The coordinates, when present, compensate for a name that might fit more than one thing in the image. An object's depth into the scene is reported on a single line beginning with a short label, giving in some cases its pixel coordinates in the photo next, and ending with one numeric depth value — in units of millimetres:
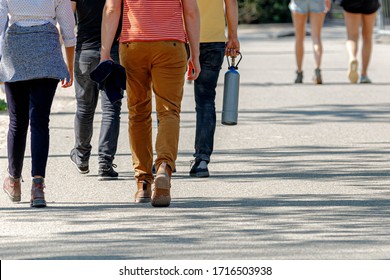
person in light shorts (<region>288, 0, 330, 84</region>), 34976
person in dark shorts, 35410
